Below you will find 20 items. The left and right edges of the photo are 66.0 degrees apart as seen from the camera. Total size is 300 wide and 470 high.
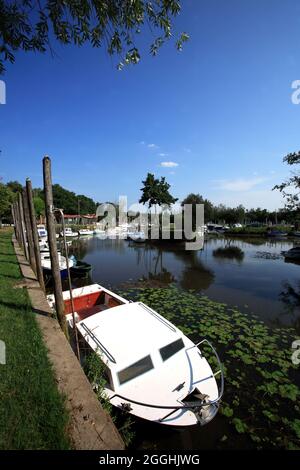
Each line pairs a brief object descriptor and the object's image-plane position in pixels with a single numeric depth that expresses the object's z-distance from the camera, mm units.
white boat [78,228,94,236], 49125
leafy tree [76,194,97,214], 90406
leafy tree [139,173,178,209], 48562
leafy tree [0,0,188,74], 3105
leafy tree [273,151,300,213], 16266
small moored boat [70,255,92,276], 15712
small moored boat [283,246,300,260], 23892
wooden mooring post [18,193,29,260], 14148
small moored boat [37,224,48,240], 30706
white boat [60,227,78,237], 43000
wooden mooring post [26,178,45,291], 8688
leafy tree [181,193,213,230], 39244
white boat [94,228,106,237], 52662
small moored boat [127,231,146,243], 37844
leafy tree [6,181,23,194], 69850
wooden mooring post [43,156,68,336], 5805
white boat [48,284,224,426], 4055
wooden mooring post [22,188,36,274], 11336
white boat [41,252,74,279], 14150
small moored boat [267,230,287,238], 47788
